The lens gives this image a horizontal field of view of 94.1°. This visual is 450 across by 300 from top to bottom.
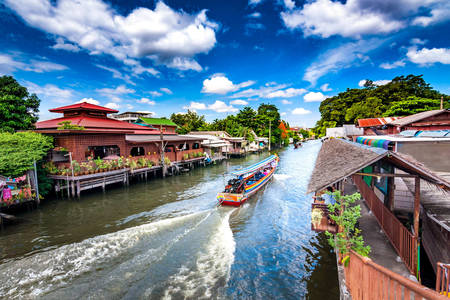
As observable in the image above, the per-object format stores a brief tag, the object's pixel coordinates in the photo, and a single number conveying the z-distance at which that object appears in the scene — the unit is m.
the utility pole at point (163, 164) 23.33
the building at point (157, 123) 39.58
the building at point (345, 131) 29.17
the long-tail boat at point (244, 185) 14.25
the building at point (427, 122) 15.71
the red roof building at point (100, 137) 17.12
